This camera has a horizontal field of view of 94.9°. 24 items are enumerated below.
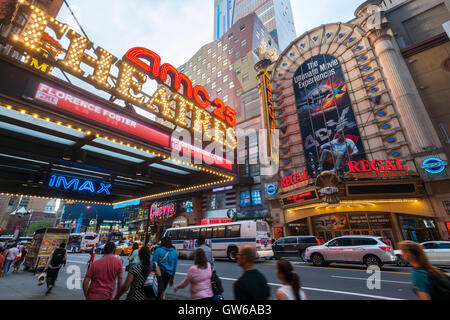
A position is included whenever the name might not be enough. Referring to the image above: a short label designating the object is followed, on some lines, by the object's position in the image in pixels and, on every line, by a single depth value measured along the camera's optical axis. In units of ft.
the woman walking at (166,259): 16.72
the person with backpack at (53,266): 25.23
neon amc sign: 26.43
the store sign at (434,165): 60.18
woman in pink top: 12.23
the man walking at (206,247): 19.71
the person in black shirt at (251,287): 8.70
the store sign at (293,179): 74.81
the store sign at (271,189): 89.02
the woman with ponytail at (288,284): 8.62
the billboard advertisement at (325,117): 79.92
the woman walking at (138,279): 12.35
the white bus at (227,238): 52.52
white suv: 37.55
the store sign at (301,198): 72.23
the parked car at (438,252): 39.83
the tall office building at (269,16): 295.97
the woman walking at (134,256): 26.04
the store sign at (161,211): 118.98
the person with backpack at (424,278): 8.88
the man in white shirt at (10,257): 38.40
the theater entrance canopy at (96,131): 21.45
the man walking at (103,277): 12.63
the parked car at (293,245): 56.44
